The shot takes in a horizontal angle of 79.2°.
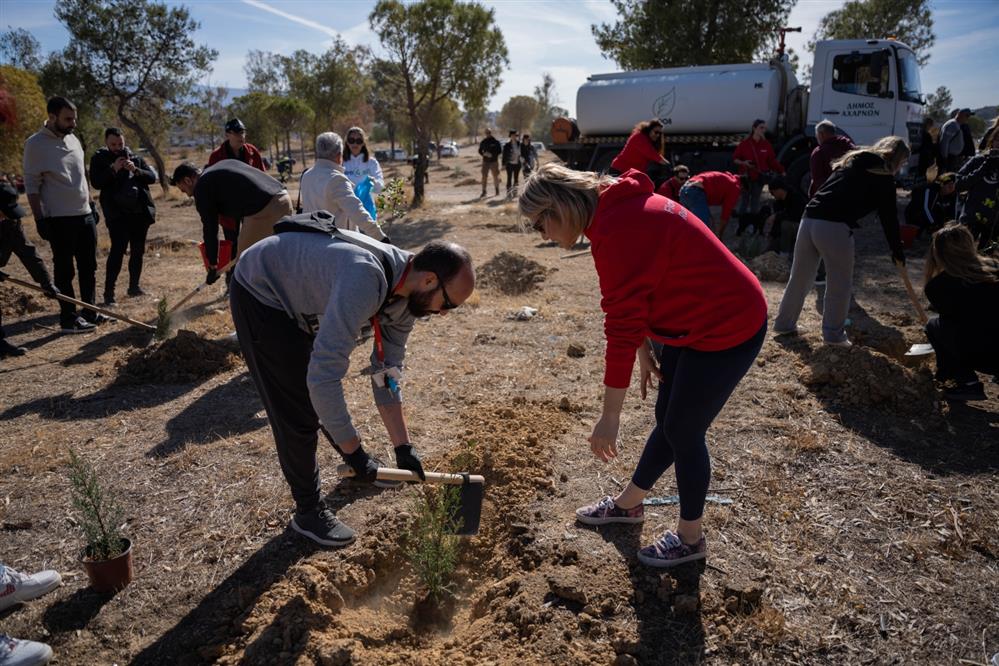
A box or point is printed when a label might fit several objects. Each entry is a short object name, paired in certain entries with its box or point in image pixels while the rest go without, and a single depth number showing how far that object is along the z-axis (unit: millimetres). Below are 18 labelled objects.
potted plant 2492
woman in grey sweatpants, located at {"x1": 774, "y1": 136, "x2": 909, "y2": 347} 4504
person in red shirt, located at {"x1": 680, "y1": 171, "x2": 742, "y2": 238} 5996
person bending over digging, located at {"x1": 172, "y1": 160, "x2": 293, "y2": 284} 4766
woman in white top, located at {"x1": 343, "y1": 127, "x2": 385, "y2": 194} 6059
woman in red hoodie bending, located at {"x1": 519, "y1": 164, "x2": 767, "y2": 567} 2045
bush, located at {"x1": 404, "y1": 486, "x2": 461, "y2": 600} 2525
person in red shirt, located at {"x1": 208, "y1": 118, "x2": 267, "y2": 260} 6081
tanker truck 11289
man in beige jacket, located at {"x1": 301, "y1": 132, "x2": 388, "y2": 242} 4633
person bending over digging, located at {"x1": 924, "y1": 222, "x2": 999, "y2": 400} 3986
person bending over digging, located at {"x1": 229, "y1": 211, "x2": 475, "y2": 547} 2041
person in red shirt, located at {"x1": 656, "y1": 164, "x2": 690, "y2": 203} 6965
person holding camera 6324
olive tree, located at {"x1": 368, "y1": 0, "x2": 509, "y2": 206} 15000
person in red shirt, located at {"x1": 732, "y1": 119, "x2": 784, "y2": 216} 10000
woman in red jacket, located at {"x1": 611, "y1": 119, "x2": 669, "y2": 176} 6711
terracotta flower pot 2533
